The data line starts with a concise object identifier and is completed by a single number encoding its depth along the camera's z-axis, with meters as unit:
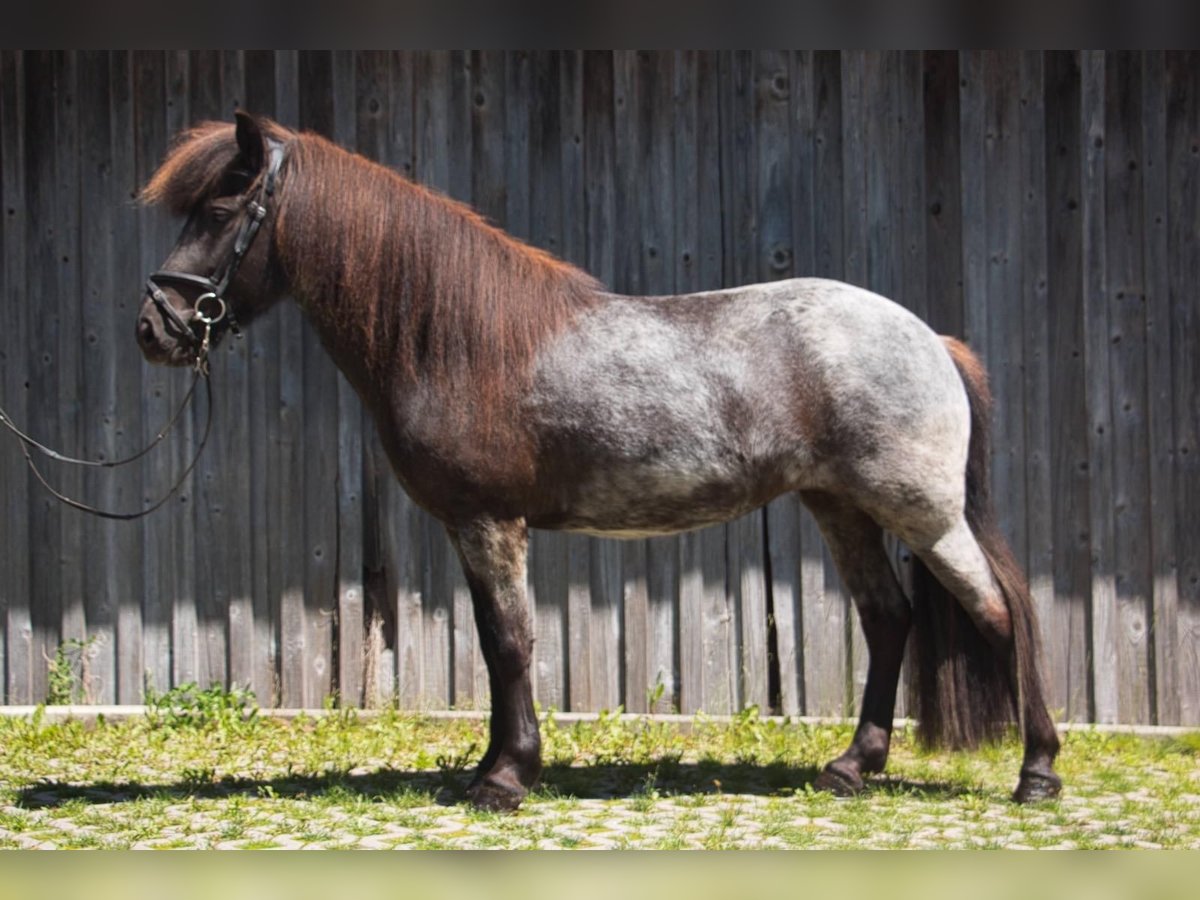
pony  4.73
